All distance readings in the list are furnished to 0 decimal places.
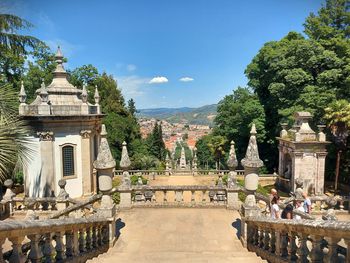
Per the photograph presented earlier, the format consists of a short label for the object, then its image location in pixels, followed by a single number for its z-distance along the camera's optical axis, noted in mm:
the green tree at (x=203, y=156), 71775
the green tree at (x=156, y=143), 65125
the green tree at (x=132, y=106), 64637
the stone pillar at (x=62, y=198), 12656
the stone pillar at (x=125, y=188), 13680
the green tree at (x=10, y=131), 10312
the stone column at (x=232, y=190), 13633
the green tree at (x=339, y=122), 21766
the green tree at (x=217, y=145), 40234
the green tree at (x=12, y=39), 12359
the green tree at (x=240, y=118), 32531
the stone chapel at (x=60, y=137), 20953
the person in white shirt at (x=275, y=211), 9805
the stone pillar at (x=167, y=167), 35253
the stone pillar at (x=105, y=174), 9195
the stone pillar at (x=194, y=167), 35191
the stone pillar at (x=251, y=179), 9398
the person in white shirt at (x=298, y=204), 11955
